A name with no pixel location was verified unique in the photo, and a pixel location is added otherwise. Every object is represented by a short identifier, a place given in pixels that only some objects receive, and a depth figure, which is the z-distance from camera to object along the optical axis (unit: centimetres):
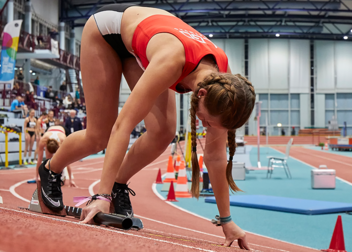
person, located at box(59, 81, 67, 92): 2491
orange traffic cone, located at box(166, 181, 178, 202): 596
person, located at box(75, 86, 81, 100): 2585
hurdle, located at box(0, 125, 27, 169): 1041
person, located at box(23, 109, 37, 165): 1200
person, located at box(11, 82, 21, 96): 1692
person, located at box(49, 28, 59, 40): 2258
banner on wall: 1349
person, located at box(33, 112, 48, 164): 1242
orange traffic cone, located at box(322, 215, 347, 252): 299
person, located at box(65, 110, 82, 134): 1158
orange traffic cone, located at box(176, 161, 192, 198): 644
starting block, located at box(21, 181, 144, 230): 162
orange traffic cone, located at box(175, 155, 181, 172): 928
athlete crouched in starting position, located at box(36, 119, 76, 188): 617
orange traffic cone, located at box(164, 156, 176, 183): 753
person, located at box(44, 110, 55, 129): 1152
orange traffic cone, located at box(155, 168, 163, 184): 810
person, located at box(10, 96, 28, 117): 1417
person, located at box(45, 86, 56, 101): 2139
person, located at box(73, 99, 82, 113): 2292
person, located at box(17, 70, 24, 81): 1934
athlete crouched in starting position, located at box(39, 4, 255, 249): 172
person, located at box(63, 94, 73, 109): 2216
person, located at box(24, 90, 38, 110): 1739
